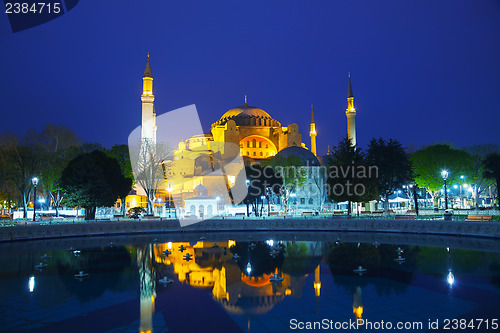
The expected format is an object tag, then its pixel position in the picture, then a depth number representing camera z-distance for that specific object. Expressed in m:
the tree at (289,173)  47.47
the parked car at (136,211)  43.25
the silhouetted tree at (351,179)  35.19
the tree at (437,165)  43.81
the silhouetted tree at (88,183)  33.91
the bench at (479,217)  25.53
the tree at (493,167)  35.77
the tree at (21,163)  39.06
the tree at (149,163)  41.16
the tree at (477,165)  46.22
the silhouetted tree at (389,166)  37.25
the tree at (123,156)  44.66
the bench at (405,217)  29.96
